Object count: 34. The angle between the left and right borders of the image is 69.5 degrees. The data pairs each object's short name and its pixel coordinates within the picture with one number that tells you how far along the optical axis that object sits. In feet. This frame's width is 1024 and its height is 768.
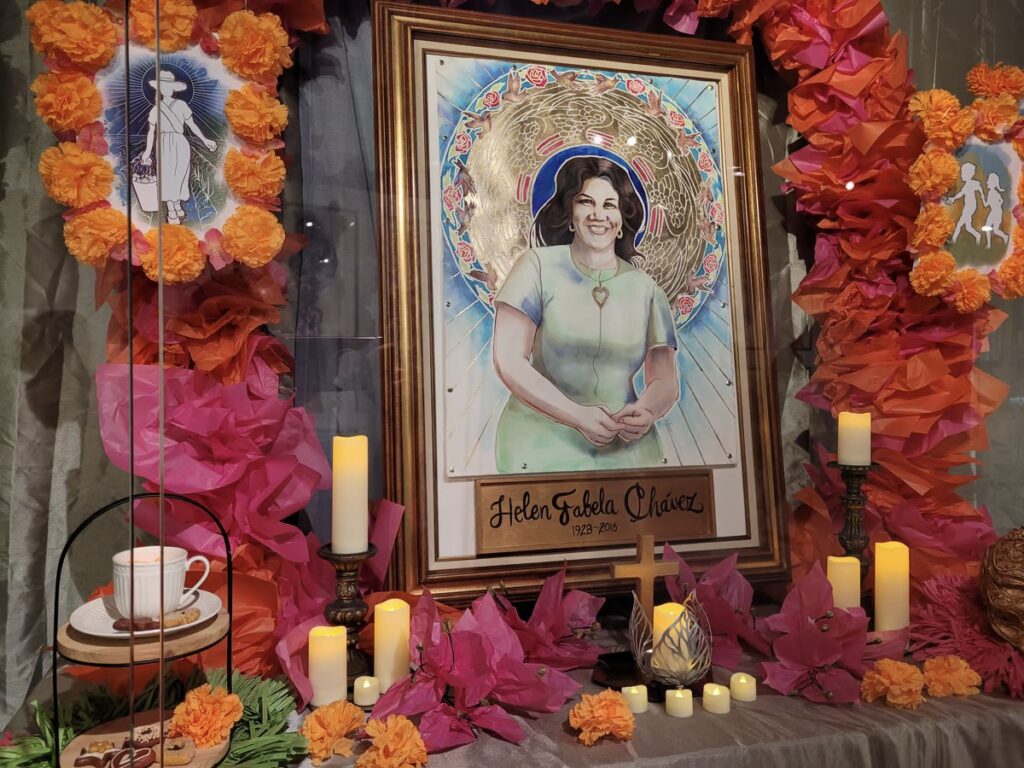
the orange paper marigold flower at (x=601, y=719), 2.46
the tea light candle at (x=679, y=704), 2.70
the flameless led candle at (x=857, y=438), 3.32
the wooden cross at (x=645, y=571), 2.95
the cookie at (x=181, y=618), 1.92
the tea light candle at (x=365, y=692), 2.69
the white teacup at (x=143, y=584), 1.74
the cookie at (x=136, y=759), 1.80
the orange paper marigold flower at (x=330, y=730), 2.38
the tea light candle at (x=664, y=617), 2.79
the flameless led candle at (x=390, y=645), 2.75
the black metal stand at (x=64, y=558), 1.67
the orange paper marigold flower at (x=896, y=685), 2.76
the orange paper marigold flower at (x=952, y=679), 2.86
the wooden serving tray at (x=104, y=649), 1.70
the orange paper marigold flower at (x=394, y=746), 2.27
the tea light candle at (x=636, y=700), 2.72
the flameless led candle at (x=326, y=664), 2.65
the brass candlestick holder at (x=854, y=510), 3.34
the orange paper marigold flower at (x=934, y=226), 3.51
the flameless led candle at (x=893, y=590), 3.10
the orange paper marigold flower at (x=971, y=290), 3.50
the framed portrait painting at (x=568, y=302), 3.30
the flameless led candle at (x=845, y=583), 3.08
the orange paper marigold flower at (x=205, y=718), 2.11
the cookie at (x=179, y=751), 2.04
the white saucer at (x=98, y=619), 1.70
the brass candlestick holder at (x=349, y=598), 2.77
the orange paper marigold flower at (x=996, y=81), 3.46
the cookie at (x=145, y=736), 1.83
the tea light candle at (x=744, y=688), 2.83
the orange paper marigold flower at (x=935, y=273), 3.52
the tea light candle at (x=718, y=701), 2.74
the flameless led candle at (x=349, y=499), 2.77
